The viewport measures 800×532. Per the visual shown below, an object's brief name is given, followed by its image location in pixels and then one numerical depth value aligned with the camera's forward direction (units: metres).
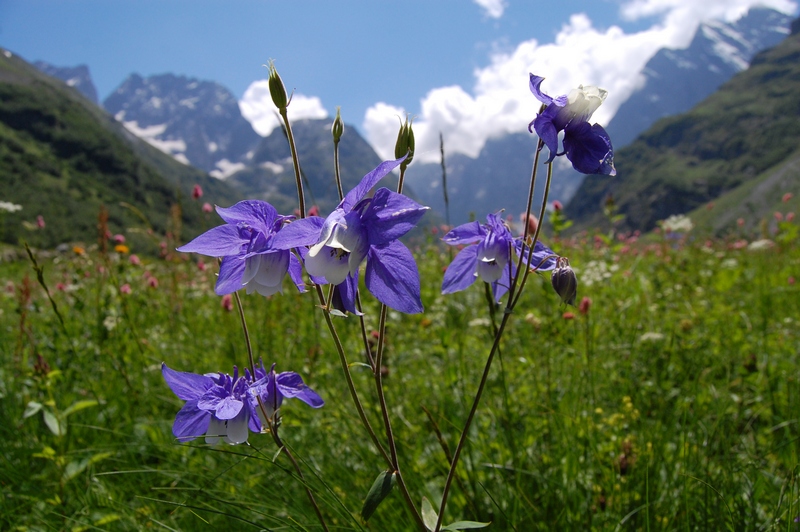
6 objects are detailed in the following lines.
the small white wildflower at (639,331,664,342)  0.67
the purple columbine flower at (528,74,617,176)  0.30
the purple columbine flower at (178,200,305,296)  0.28
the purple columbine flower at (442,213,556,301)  0.33
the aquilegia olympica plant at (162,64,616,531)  0.27
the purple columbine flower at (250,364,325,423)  0.34
